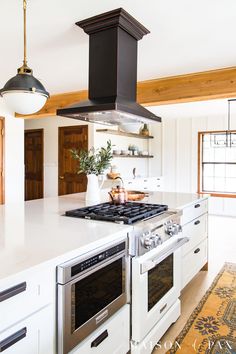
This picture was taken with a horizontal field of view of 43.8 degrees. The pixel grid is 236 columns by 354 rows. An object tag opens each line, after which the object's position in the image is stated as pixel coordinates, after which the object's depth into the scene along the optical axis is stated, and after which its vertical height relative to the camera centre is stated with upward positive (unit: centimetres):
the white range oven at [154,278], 183 -76
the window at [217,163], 721 +17
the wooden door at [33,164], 709 +14
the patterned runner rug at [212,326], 208 -125
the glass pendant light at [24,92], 183 +49
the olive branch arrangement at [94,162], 280 +7
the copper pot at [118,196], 258 -23
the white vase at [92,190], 280 -20
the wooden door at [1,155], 516 +25
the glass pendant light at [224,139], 703 +77
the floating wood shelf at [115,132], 613 +82
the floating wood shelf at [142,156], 707 +34
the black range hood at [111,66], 217 +81
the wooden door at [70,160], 633 +21
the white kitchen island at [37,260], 112 -38
